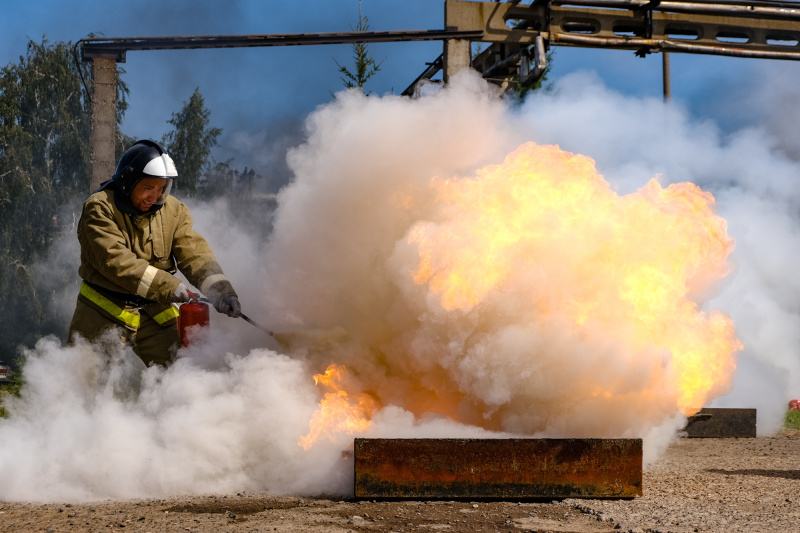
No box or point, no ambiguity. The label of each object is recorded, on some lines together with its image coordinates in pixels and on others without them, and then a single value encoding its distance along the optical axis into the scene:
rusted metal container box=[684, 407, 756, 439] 8.85
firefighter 5.73
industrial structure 11.26
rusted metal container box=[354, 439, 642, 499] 4.87
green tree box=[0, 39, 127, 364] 18.86
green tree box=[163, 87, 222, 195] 24.50
